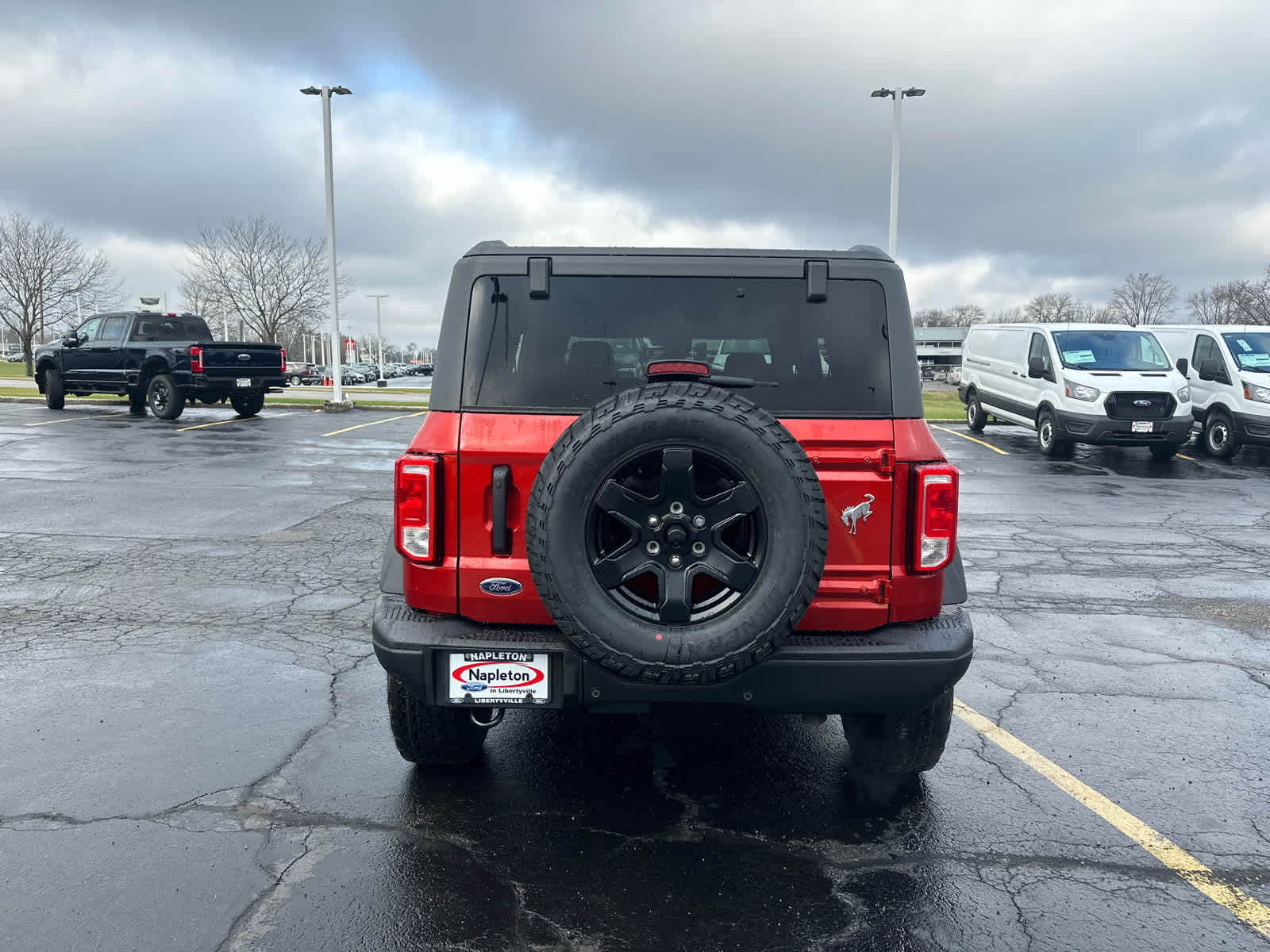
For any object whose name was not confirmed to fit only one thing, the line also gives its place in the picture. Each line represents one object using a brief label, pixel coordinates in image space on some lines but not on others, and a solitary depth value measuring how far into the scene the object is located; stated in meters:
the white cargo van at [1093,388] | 14.48
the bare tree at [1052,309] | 110.00
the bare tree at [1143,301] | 93.06
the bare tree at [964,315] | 140.38
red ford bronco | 2.83
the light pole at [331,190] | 24.17
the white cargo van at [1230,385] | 15.07
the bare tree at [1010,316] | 115.38
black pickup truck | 18.94
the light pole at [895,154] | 25.83
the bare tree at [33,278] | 48.97
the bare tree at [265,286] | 49.66
